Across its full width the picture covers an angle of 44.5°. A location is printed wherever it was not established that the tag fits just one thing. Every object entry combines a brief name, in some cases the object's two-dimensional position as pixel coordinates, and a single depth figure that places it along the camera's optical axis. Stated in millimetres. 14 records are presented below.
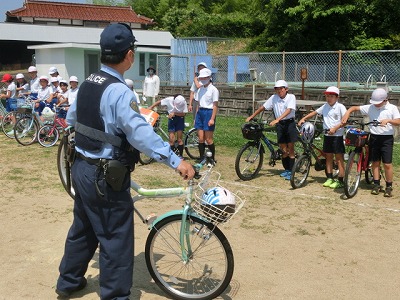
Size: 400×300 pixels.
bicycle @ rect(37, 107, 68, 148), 11461
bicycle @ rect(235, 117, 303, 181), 8289
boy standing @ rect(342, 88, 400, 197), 7191
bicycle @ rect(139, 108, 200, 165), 10289
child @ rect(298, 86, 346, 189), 7633
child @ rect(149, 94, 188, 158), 9453
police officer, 3338
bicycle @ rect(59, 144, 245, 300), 3686
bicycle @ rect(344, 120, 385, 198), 7203
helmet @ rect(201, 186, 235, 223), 3553
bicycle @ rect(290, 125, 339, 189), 7875
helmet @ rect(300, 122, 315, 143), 8328
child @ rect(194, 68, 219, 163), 9080
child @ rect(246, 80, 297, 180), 8334
